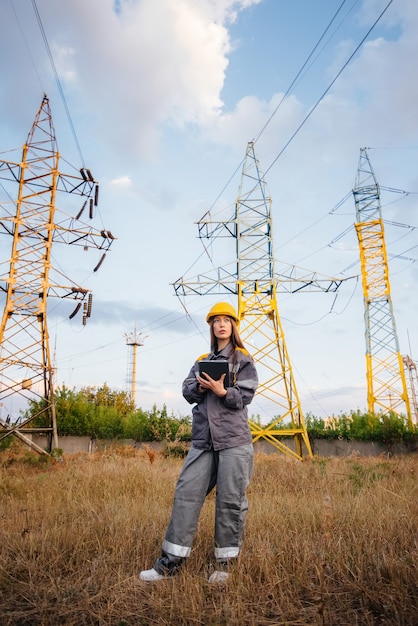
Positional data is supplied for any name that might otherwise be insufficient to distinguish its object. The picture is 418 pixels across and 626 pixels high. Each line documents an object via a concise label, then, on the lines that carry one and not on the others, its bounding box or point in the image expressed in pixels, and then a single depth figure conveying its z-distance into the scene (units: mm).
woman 2883
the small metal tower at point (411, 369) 39722
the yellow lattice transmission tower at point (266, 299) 11992
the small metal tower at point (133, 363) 42388
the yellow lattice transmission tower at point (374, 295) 17906
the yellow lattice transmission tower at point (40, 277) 11805
